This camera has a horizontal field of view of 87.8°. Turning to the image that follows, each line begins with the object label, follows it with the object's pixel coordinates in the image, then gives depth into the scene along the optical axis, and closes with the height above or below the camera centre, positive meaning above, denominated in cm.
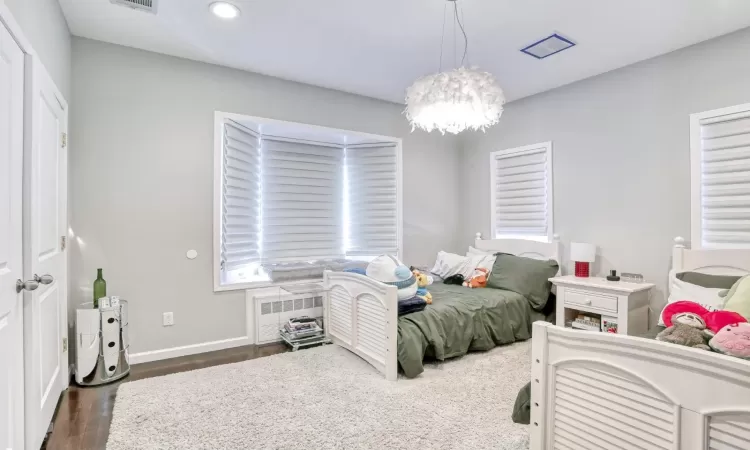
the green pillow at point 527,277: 371 -52
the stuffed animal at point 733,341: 149 -46
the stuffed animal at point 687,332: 168 -49
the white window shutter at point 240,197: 356 +25
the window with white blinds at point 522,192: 414 +35
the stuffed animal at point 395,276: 312 -43
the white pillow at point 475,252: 451 -33
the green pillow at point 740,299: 211 -42
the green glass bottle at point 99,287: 293 -48
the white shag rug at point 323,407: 206 -114
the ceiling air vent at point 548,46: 296 +141
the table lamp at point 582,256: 354 -29
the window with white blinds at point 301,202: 404 +24
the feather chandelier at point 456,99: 241 +79
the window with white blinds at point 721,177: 282 +35
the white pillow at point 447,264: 420 -45
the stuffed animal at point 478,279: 395 -57
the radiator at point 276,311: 367 -86
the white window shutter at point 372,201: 450 +26
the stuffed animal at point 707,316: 178 -45
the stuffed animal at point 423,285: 329 -58
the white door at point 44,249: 180 -14
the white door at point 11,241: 151 -7
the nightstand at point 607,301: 311 -65
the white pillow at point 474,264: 414 -44
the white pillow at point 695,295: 241 -46
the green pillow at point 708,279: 263 -39
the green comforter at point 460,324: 284 -83
